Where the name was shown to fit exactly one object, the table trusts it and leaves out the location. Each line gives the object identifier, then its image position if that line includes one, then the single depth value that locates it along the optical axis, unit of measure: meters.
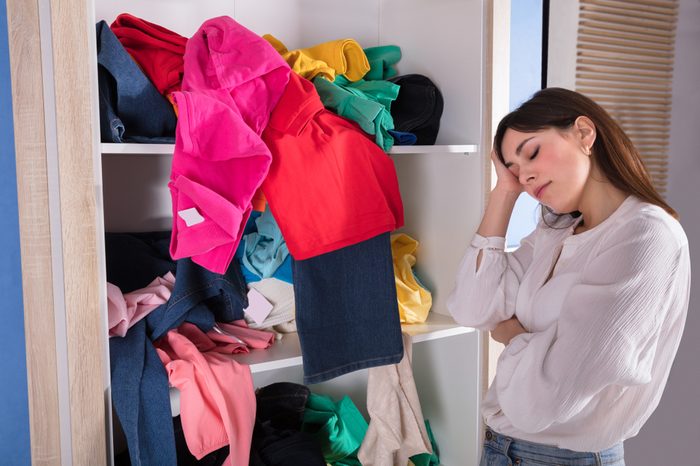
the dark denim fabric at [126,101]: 1.52
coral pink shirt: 1.62
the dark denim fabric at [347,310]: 1.76
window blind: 2.52
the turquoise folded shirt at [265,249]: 1.88
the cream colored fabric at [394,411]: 1.96
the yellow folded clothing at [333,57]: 1.86
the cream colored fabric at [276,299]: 1.92
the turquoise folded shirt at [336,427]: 2.06
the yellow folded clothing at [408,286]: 2.03
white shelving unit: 1.93
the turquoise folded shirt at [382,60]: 2.13
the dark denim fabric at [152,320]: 1.54
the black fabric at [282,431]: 1.85
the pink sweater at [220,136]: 1.51
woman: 1.29
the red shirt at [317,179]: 1.68
